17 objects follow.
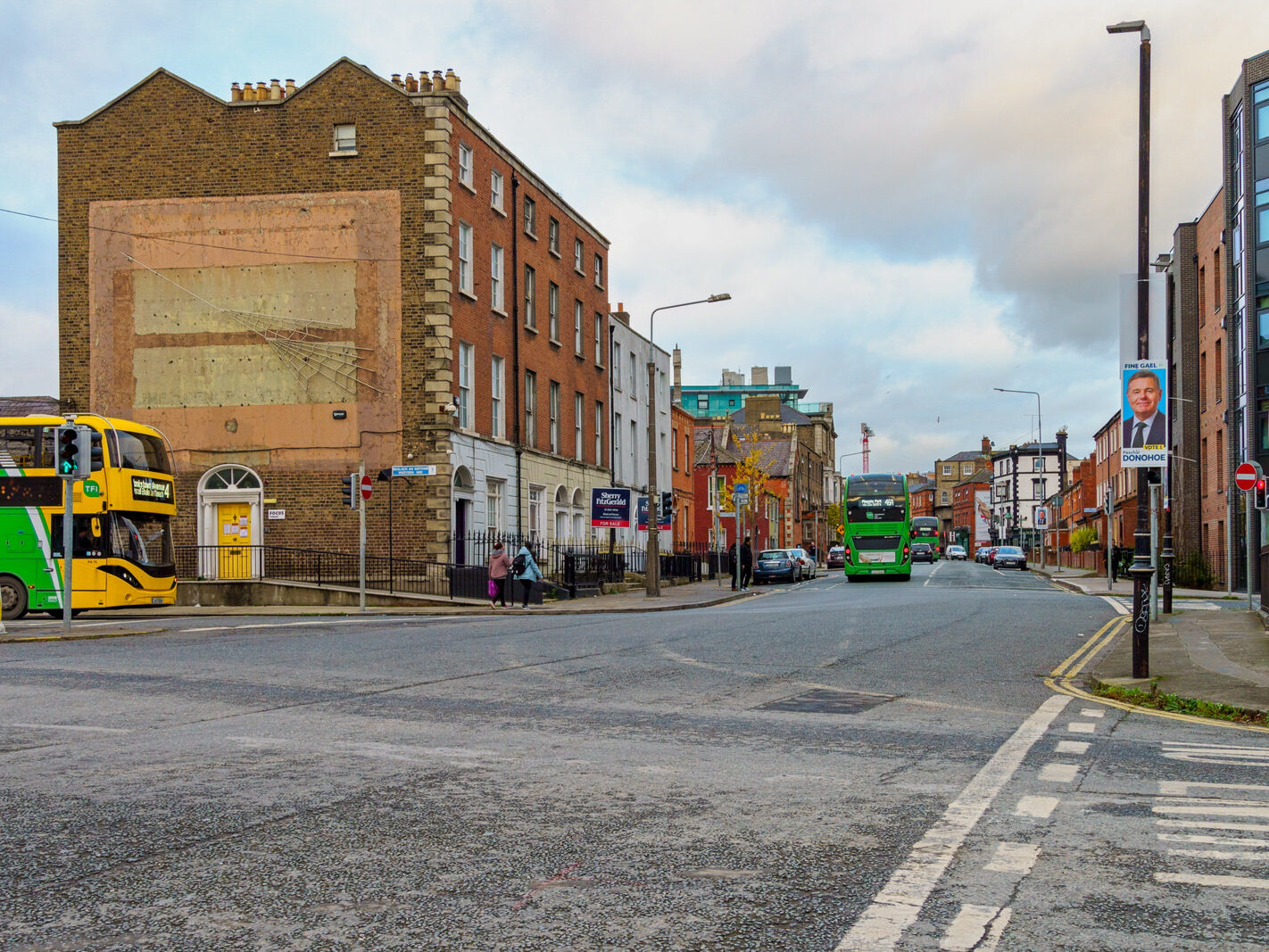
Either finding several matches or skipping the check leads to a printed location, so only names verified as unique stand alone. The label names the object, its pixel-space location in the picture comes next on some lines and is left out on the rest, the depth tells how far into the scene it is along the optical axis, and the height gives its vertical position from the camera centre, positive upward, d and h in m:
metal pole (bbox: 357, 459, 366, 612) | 26.67 -1.01
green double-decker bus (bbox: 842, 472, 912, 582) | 49.78 -0.96
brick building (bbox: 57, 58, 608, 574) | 32.22 +5.61
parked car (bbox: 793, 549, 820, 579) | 59.12 -2.98
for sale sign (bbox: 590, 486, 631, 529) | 35.09 -0.12
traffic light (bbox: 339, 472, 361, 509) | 27.64 +0.32
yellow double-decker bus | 25.12 -0.40
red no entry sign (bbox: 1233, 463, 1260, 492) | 23.98 +0.54
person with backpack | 29.44 -1.60
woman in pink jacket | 29.50 -1.66
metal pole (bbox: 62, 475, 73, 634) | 19.19 -0.49
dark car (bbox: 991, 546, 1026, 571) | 78.69 -3.46
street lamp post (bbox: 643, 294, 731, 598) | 35.50 -0.93
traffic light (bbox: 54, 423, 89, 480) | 19.20 +0.77
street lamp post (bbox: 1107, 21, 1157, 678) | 12.21 +1.79
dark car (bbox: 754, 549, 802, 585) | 52.06 -2.69
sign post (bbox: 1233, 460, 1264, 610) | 24.00 +0.55
